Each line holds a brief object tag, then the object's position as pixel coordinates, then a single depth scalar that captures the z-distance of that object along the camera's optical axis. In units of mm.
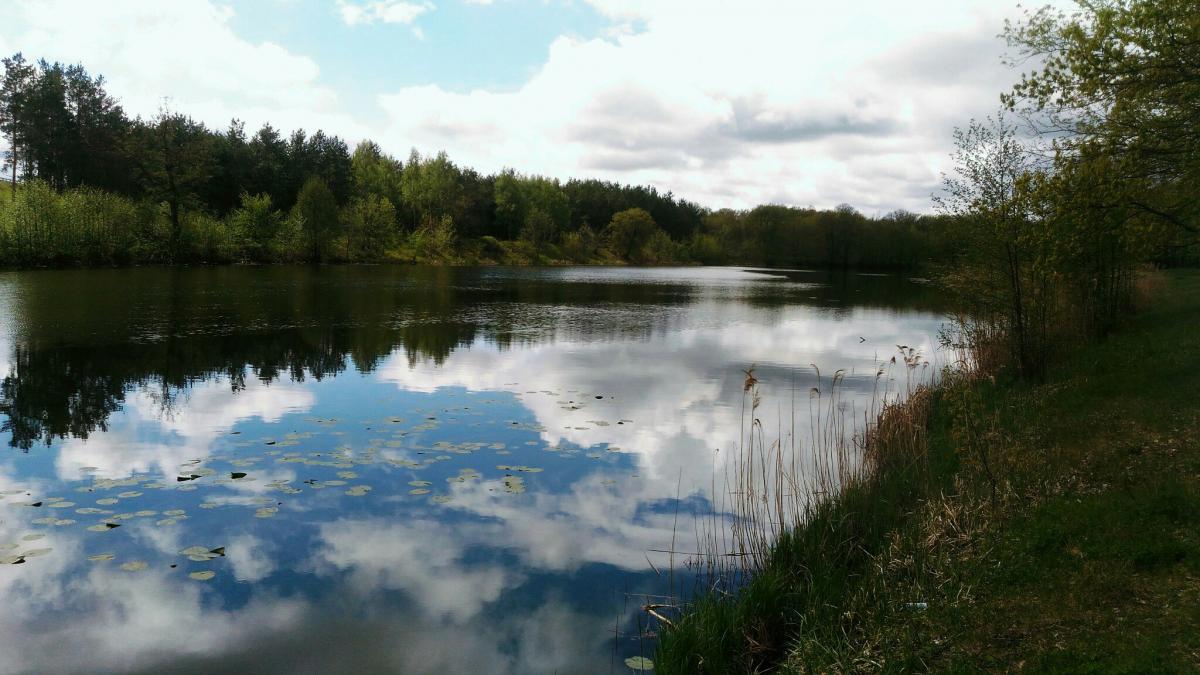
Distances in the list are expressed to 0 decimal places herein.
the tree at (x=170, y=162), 71312
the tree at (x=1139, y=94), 11984
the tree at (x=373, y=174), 109875
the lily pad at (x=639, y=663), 6324
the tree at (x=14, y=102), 66438
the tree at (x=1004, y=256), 15445
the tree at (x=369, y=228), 89312
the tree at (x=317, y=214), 79312
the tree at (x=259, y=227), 75875
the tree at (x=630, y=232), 148500
